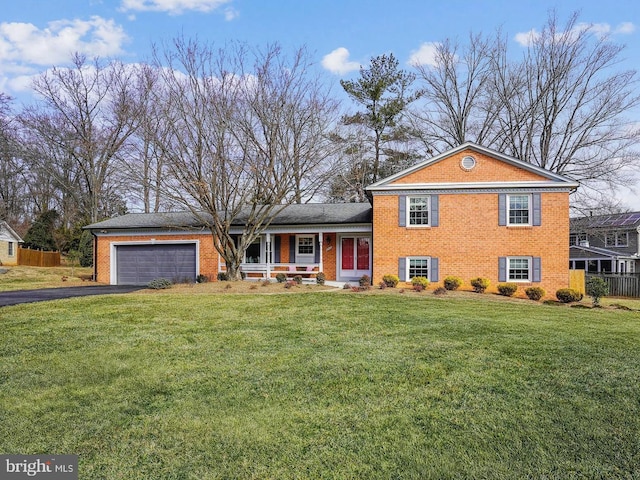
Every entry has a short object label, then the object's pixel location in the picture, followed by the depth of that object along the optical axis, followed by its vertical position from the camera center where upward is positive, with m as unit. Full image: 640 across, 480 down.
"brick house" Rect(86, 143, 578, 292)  16.59 +1.18
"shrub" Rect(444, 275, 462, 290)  16.42 -1.16
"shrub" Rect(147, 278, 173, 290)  16.70 -1.26
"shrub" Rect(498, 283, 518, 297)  15.62 -1.33
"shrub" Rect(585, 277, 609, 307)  13.94 -1.22
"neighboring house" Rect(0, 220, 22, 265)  34.00 +0.58
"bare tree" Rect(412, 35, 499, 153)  30.36 +10.38
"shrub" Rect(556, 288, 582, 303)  14.55 -1.44
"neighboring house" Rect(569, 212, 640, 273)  32.22 +0.29
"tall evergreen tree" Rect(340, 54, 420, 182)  31.61 +11.50
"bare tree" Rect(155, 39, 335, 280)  17.73 +4.52
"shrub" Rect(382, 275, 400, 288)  16.95 -1.13
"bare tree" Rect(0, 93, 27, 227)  33.44 +6.57
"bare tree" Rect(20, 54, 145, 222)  32.72 +9.49
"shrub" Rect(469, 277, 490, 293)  16.22 -1.19
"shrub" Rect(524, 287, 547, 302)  15.20 -1.43
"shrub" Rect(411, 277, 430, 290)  16.61 -1.14
